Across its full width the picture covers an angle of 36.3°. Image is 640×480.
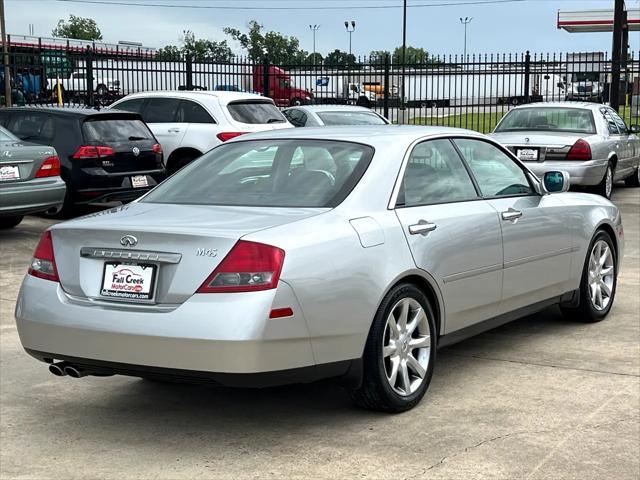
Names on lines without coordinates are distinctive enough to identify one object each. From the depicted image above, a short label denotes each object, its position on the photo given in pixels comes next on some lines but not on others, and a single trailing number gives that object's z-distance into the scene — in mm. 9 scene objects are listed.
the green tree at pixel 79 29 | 99625
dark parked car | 12398
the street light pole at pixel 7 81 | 20141
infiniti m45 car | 4363
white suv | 14594
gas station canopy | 54281
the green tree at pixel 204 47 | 92606
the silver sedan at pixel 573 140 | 14000
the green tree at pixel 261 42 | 97562
